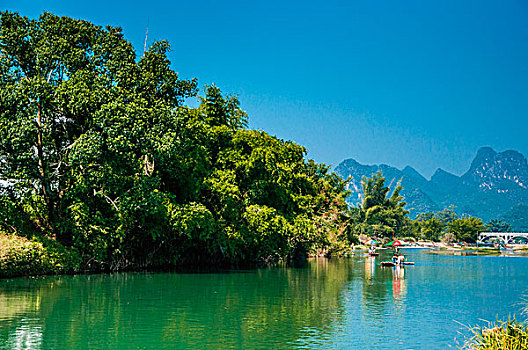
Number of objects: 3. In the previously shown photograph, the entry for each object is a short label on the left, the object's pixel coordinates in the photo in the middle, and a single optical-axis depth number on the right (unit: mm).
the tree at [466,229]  148000
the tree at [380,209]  131375
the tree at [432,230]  151375
